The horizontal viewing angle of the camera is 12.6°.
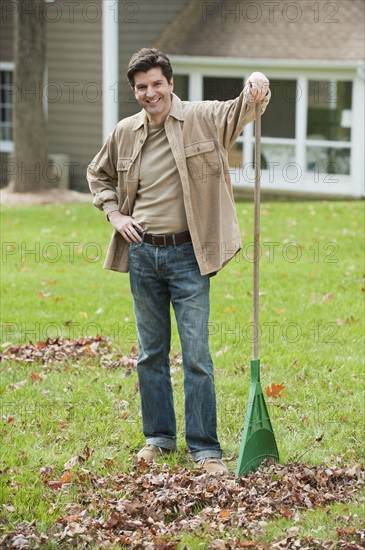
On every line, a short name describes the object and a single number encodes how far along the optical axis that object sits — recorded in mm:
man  8850
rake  9059
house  31296
